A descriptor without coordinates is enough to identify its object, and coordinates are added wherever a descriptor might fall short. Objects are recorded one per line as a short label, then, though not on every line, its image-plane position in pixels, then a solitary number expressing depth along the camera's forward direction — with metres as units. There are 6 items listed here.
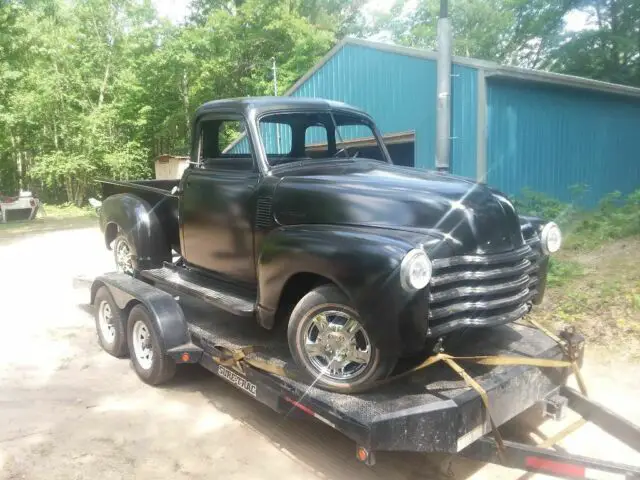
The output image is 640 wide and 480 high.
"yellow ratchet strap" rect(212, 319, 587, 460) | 2.88
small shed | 18.91
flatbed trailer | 2.77
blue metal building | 10.56
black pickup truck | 2.92
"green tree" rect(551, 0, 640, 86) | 20.94
